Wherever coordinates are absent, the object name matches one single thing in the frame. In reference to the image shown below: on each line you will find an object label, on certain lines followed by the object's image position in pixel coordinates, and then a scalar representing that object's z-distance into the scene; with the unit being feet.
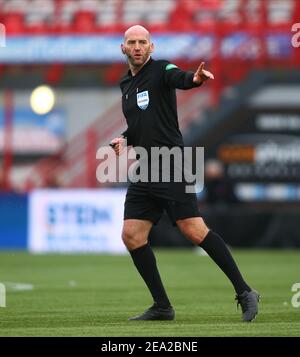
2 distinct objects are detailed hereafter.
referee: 56.03
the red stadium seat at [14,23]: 176.24
